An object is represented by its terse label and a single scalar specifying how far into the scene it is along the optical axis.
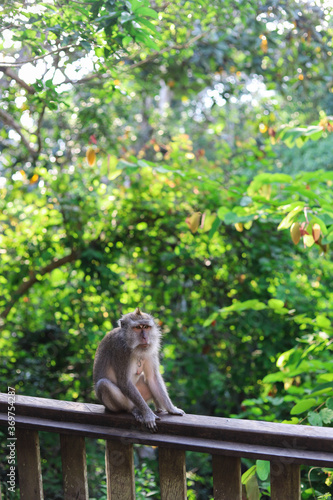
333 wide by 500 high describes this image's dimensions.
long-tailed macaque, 2.03
